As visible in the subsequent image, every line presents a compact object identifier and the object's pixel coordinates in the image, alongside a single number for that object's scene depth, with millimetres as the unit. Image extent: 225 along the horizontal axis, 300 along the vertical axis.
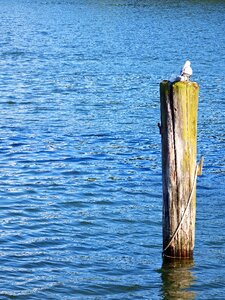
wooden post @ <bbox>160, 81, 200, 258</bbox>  10586
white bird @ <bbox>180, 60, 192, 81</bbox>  10633
